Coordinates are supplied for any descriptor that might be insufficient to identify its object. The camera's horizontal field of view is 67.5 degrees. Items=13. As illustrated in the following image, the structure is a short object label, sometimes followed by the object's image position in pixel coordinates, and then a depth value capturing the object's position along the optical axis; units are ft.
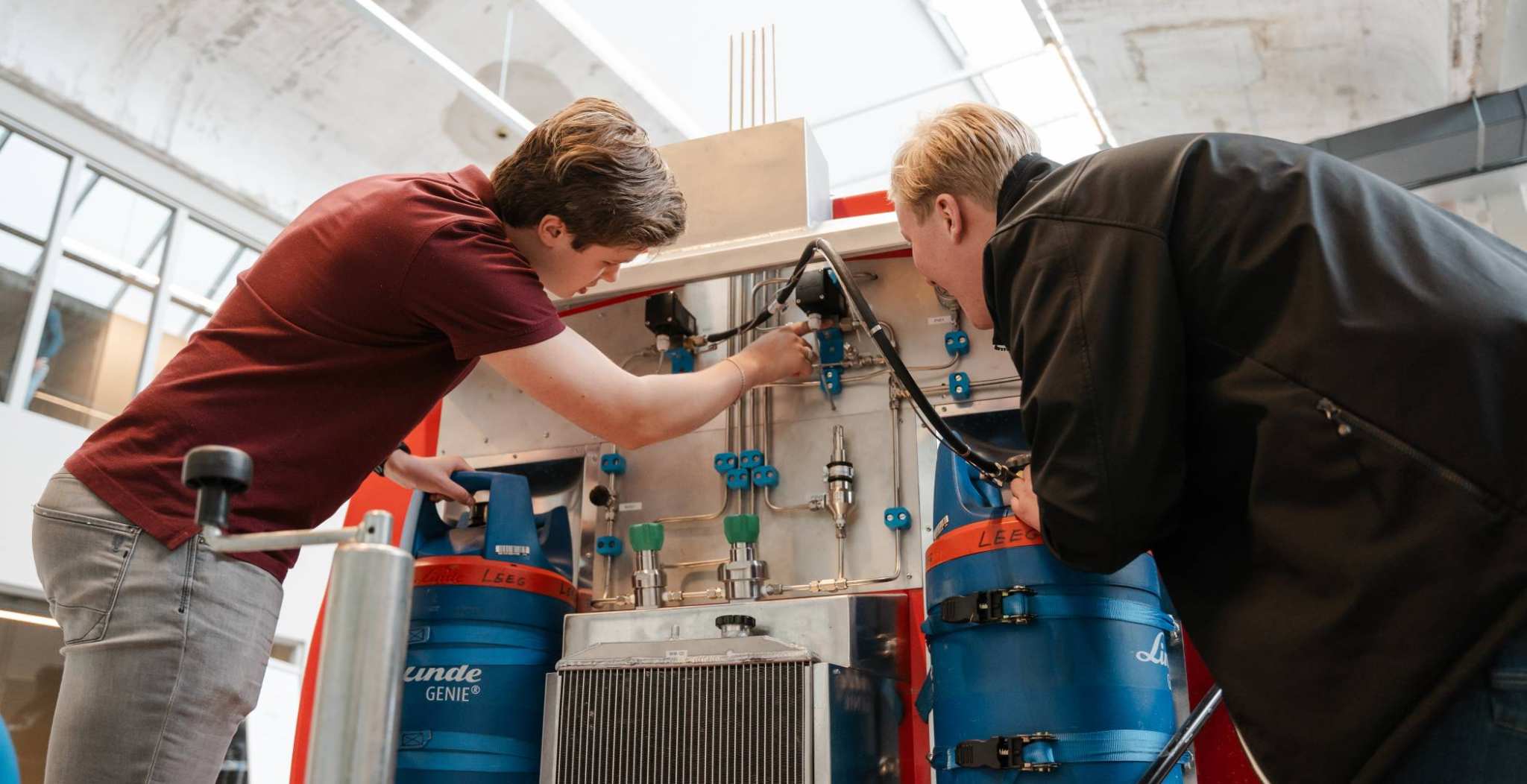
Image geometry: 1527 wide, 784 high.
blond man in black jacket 3.20
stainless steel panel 7.92
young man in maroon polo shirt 4.56
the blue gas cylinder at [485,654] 6.75
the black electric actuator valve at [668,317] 8.56
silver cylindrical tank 2.48
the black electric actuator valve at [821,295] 8.16
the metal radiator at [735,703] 5.93
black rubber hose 6.41
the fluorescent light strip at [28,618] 19.75
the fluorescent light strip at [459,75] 15.58
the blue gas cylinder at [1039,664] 5.57
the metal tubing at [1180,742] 5.48
